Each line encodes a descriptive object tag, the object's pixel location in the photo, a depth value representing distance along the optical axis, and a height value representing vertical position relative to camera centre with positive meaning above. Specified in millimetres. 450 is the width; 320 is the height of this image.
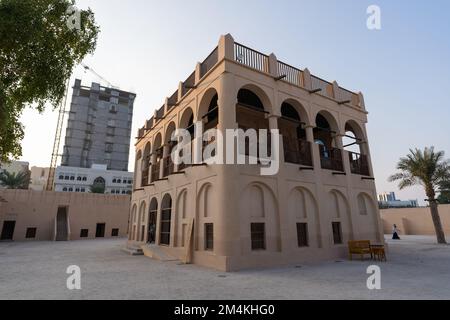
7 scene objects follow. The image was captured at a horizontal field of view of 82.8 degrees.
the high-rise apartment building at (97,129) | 77375 +29754
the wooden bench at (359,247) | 12518 -1162
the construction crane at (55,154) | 71375 +20366
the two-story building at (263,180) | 11305 +2276
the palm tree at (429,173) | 21766 +4317
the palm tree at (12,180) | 42781 +7407
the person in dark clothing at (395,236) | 26016 -1241
